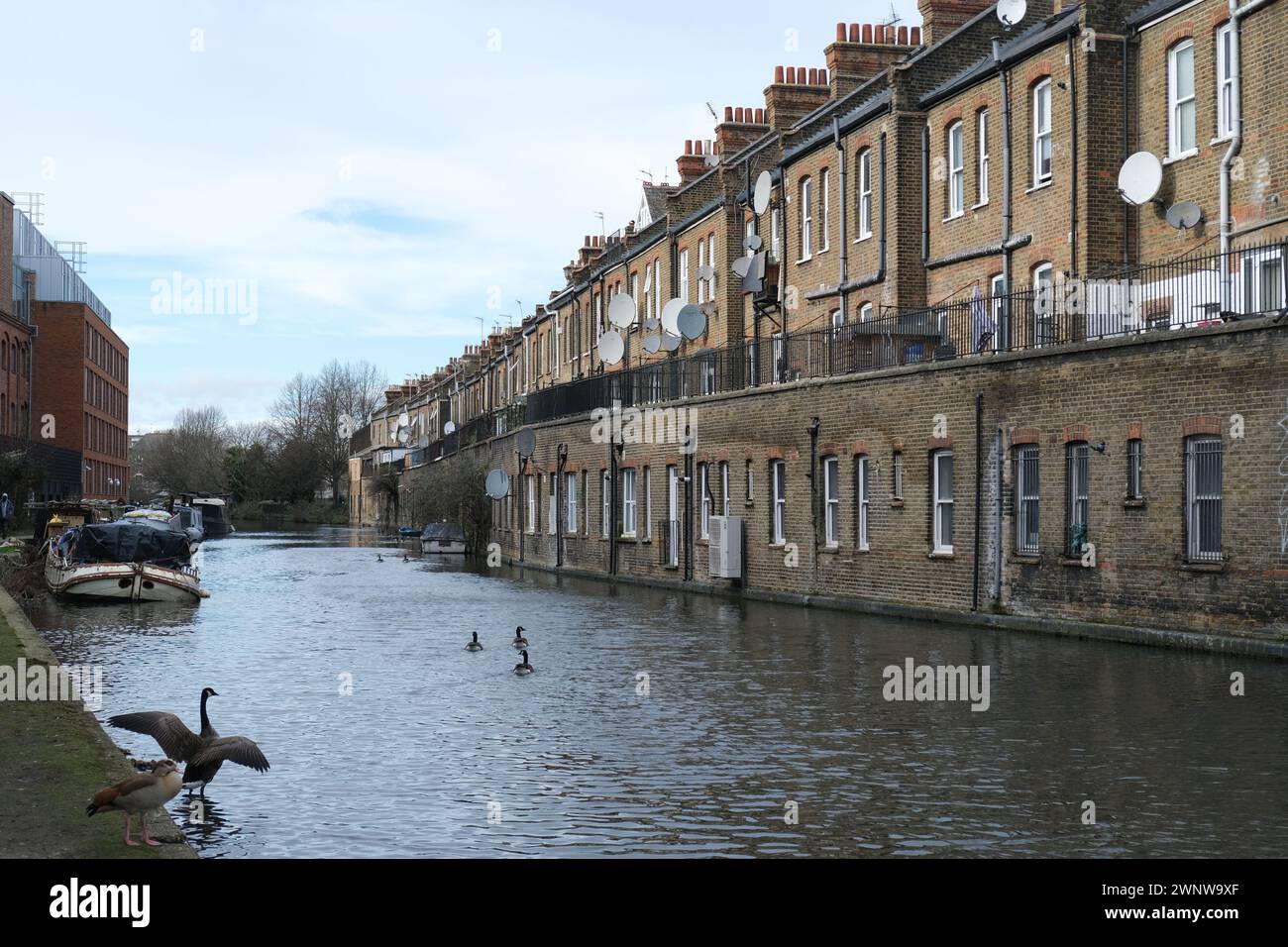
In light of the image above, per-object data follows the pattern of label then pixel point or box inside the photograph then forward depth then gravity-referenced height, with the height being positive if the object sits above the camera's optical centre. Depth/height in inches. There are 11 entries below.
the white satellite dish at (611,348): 1839.3 +211.2
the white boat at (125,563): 1246.9 -44.0
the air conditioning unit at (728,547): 1316.4 -28.7
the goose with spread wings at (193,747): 402.6 -64.9
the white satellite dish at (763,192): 1475.1 +326.9
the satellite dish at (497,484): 2174.0 +45.3
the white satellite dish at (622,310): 1791.3 +253.0
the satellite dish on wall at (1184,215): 946.7 +195.5
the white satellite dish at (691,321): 1581.0 +209.5
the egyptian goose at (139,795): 325.1 -62.8
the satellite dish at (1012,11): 1155.9 +399.0
